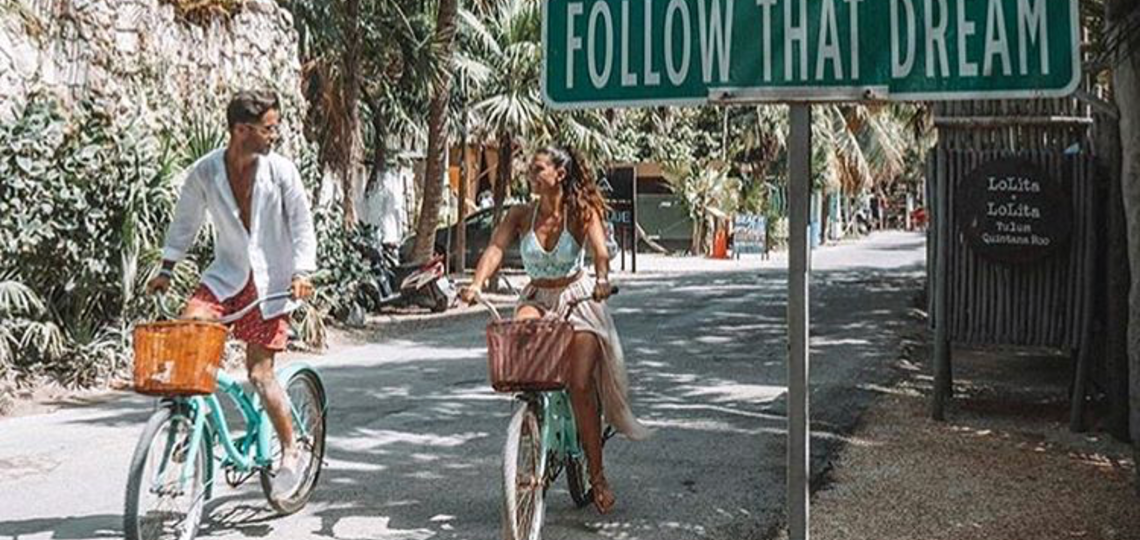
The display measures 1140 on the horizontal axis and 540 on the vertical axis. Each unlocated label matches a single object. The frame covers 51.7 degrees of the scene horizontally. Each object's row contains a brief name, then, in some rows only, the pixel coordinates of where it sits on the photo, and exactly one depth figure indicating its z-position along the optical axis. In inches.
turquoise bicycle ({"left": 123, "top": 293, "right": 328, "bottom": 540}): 174.9
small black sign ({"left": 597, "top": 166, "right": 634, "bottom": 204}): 1027.3
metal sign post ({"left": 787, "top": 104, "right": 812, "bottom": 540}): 123.1
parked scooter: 640.4
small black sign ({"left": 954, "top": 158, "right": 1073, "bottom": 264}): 307.1
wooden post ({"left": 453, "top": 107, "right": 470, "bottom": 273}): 806.5
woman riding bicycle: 204.8
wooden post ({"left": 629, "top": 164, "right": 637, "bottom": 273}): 1013.7
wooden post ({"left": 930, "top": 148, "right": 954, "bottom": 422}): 322.7
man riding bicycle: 198.8
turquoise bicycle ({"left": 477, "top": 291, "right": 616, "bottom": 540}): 176.6
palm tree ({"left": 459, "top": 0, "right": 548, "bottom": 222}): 795.4
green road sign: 114.9
